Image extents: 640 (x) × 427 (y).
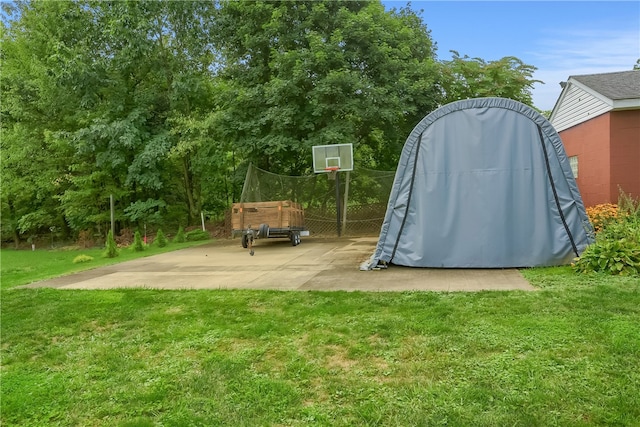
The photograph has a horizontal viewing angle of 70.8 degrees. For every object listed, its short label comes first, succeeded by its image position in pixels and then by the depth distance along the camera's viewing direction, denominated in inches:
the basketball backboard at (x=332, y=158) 493.4
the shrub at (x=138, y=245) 450.5
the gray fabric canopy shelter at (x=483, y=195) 240.2
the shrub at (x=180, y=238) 548.7
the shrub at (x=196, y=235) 566.5
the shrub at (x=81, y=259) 385.7
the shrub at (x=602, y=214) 294.2
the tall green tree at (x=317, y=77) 497.0
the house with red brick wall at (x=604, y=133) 344.8
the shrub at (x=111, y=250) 404.8
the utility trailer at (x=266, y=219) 422.0
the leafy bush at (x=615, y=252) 208.7
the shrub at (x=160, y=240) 506.3
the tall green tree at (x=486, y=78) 563.6
